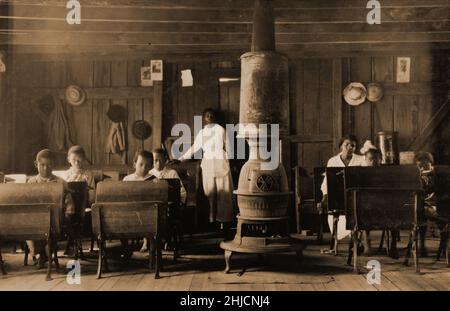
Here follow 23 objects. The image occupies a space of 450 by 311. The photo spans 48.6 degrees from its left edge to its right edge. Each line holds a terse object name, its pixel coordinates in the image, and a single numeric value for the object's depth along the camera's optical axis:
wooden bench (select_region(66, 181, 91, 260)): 5.95
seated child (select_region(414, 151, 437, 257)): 6.50
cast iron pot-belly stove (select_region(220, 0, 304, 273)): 5.80
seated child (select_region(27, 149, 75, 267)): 5.93
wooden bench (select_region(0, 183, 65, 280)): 5.20
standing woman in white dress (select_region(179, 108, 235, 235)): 8.40
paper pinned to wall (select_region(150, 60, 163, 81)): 9.69
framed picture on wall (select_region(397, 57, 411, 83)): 9.57
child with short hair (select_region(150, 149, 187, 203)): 7.11
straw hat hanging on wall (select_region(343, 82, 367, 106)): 9.55
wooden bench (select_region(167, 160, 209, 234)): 7.84
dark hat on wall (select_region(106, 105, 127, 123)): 9.77
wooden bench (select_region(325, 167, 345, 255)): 6.46
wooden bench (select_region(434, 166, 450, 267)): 5.88
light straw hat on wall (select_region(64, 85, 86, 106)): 9.72
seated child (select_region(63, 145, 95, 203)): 6.77
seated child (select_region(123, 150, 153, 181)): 6.59
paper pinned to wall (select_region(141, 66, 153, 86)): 9.74
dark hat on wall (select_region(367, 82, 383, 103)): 9.56
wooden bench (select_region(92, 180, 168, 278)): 5.27
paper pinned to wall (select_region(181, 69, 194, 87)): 9.69
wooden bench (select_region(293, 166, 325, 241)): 7.75
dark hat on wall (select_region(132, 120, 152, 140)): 9.76
